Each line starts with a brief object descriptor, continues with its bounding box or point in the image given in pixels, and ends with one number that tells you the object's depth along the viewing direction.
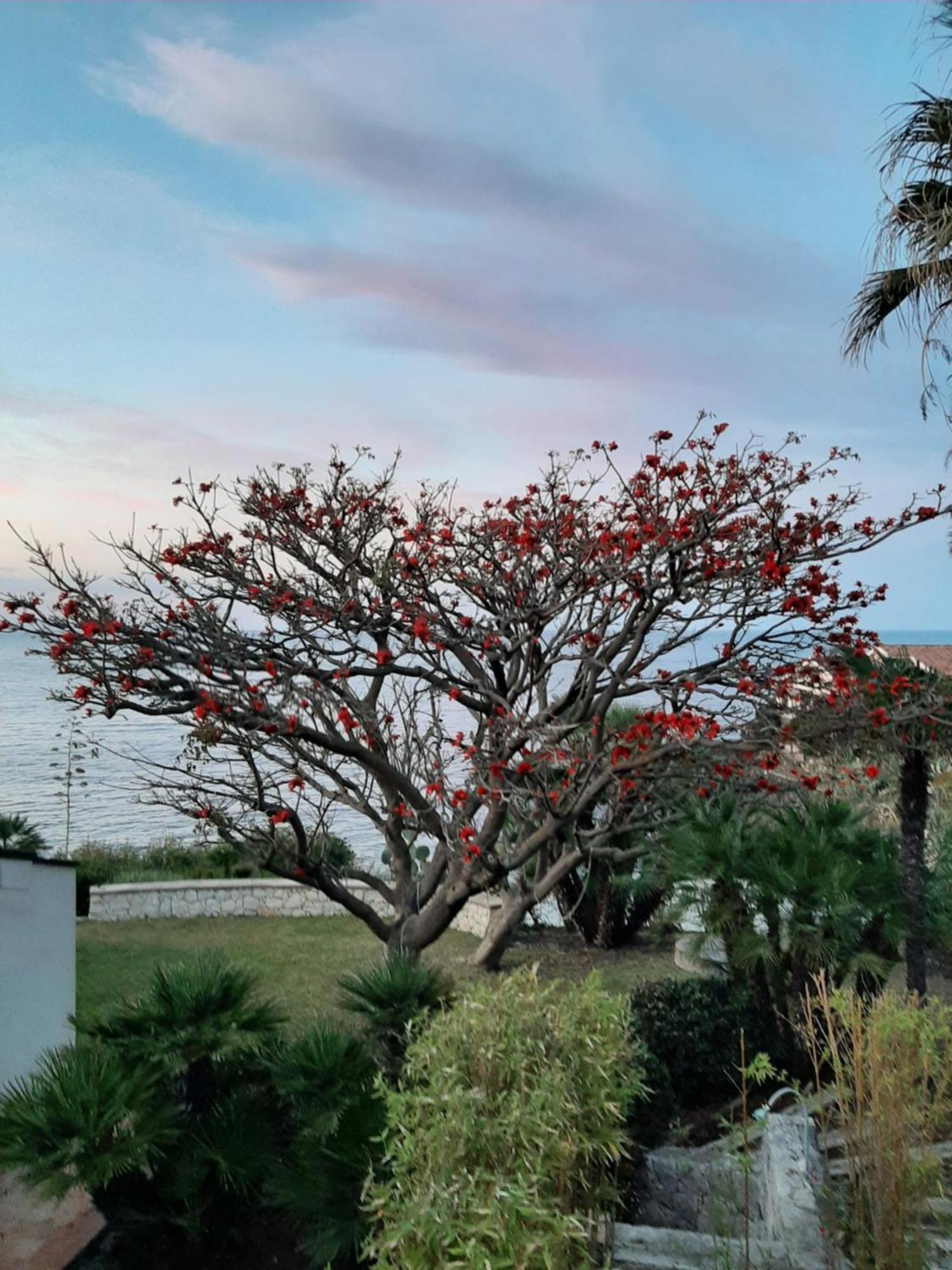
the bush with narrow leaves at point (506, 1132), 3.13
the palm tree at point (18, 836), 9.90
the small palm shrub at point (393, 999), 5.04
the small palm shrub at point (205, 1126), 4.23
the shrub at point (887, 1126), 3.53
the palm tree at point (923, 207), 10.62
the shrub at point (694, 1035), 6.65
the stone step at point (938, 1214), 4.03
